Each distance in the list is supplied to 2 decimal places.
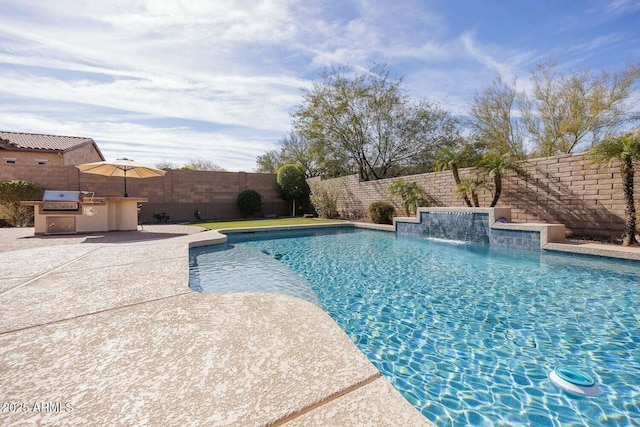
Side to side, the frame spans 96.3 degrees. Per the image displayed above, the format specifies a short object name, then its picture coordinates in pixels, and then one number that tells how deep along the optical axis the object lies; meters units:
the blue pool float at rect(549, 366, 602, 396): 1.87
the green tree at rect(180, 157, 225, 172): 31.25
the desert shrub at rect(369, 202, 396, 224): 11.85
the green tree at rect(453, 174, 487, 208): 8.87
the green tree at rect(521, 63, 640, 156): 11.54
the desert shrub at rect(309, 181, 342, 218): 14.85
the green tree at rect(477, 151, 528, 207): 7.98
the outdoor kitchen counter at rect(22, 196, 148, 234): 7.93
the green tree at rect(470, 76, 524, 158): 14.27
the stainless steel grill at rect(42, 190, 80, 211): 7.76
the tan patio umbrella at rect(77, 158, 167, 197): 8.70
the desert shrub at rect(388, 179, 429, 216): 10.96
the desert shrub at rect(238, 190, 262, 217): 16.16
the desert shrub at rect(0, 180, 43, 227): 11.16
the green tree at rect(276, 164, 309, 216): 16.97
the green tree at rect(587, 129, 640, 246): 5.53
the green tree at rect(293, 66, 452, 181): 15.78
